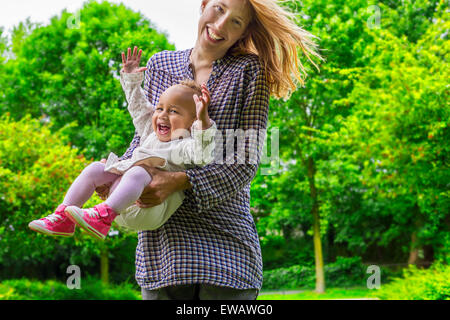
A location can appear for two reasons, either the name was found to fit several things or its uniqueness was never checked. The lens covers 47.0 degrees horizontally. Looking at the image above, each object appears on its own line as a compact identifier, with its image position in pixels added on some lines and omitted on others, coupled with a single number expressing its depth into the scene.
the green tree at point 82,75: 12.46
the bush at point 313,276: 16.12
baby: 1.66
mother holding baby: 1.80
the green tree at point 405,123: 8.57
